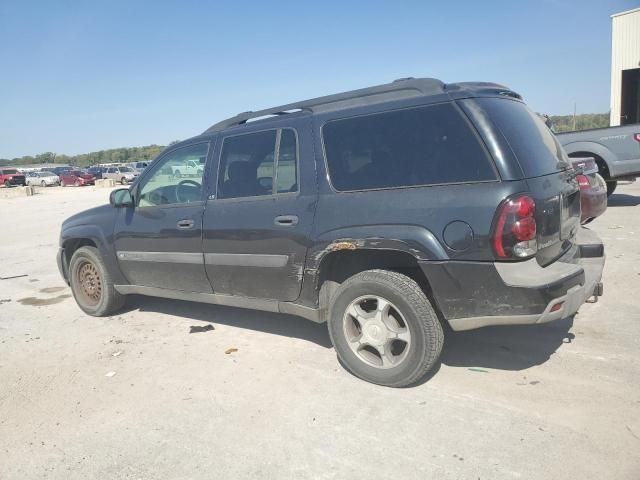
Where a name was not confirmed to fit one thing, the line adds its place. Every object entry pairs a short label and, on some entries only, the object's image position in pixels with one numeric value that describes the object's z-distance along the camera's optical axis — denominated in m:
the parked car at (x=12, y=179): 44.75
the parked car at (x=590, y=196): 4.95
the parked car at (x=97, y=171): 46.66
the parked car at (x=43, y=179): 47.12
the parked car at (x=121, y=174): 42.89
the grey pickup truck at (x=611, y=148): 9.88
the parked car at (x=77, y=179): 43.50
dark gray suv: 3.06
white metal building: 21.80
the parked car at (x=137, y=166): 45.98
